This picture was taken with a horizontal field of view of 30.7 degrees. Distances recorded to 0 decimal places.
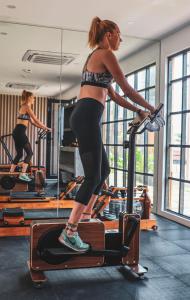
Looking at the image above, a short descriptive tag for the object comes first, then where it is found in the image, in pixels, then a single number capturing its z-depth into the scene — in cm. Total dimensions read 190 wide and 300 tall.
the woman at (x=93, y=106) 241
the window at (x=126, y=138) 484
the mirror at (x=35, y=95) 451
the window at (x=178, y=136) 495
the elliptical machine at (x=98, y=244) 254
